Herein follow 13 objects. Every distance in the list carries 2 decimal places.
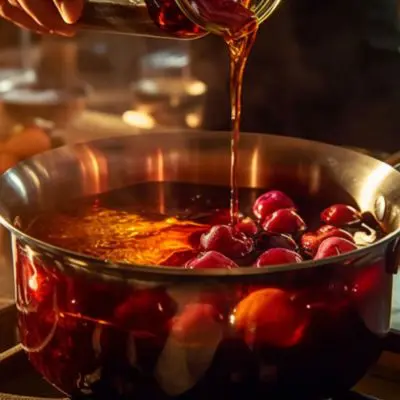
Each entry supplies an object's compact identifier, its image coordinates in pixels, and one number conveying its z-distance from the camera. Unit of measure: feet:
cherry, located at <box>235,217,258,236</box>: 2.31
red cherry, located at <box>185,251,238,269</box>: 1.98
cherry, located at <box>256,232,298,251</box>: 2.23
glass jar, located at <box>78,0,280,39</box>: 2.17
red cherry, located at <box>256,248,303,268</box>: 2.04
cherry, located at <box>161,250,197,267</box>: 2.14
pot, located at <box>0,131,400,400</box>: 1.83
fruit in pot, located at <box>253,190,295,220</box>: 2.39
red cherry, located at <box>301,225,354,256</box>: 2.18
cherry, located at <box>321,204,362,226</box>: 2.33
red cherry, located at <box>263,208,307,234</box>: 2.31
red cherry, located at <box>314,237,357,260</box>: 2.06
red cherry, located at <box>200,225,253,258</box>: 2.18
